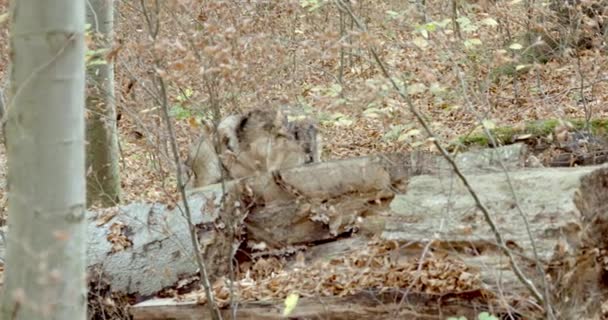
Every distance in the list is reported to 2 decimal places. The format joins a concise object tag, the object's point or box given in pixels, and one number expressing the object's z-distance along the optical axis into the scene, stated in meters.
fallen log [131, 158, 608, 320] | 9.05
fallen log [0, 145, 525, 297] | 11.94
